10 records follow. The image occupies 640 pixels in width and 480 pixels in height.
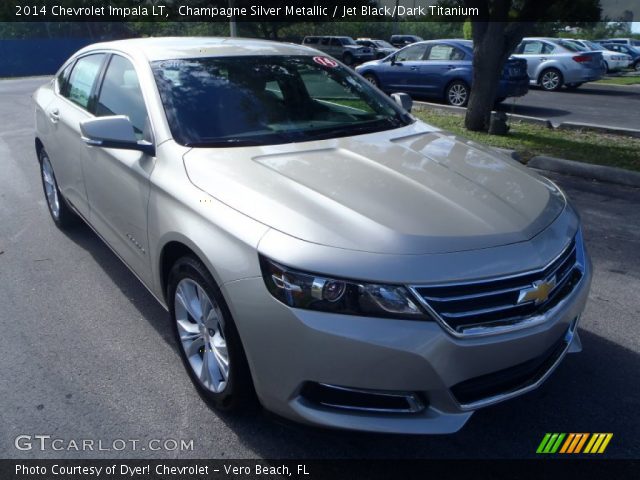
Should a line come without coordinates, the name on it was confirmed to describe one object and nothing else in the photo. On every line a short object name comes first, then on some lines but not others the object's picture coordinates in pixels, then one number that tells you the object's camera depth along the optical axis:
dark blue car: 13.54
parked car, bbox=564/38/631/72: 25.82
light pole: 21.53
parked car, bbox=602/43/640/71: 30.33
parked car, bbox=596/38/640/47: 33.65
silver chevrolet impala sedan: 2.29
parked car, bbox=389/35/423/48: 38.72
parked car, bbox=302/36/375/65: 29.77
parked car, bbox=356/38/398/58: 30.43
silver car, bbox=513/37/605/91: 17.91
